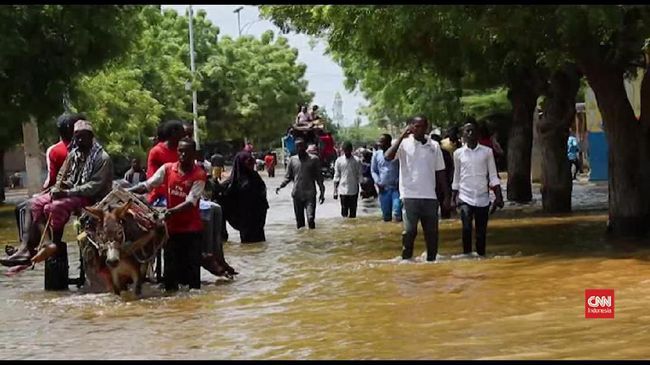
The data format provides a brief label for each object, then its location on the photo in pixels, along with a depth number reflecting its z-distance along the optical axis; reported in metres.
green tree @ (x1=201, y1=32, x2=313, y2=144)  74.69
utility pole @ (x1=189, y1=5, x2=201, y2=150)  55.76
